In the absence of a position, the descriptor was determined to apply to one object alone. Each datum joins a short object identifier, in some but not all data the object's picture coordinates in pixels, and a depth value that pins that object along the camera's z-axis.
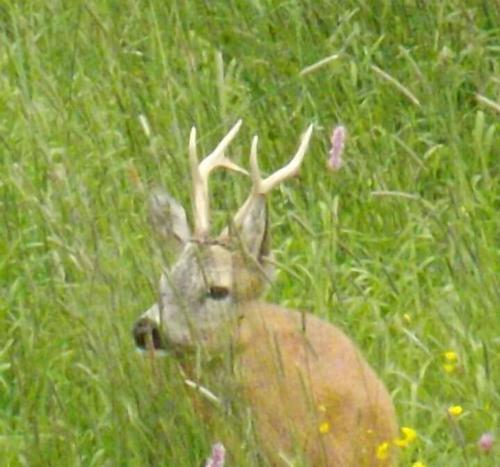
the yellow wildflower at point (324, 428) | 11.15
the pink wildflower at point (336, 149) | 11.76
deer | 11.23
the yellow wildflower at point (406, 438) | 10.85
